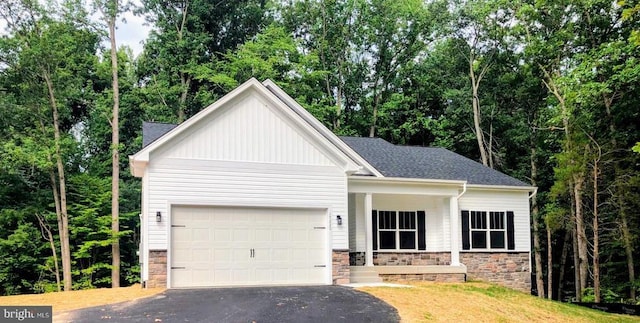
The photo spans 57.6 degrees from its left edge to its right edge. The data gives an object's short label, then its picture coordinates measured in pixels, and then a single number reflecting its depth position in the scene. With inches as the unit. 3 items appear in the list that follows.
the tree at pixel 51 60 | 862.5
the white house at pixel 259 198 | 539.2
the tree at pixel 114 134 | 888.9
